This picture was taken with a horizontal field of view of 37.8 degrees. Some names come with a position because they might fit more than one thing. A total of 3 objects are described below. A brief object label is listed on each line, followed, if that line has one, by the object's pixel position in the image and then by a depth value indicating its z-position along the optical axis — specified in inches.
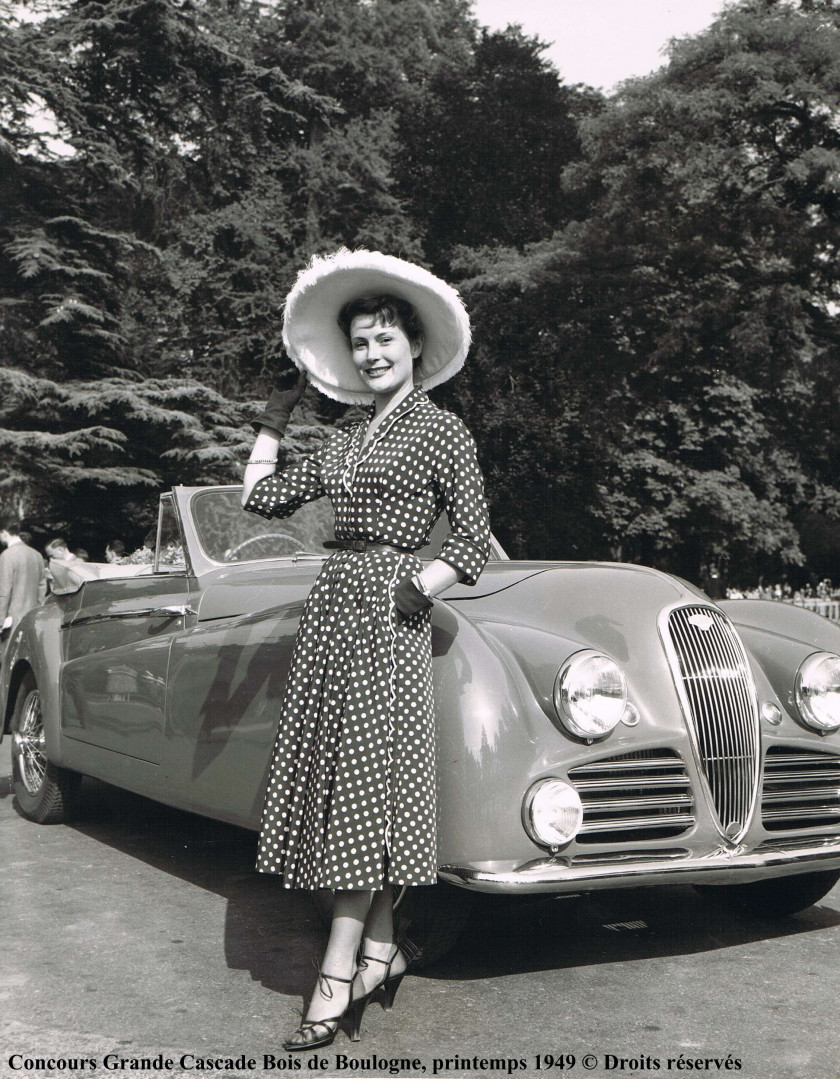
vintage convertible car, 138.9
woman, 129.7
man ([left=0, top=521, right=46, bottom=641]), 433.1
